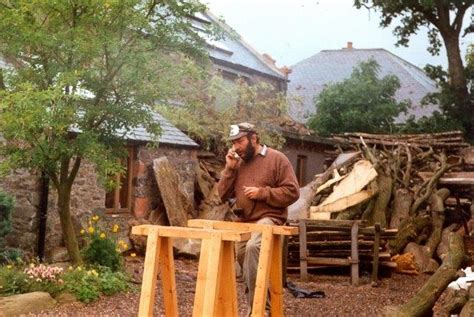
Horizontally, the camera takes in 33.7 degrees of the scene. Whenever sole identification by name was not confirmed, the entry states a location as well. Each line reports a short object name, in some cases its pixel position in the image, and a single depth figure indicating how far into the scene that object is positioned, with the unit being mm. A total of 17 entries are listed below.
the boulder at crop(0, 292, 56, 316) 9297
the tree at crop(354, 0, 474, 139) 24281
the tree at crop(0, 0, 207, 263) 10289
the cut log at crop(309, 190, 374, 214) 15180
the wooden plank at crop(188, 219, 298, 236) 6090
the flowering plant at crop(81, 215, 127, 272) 12016
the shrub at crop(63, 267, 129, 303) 10430
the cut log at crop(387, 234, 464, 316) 8188
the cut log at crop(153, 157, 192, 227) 16500
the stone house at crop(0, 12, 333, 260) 13422
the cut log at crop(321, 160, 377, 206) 15477
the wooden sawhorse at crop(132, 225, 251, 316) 5551
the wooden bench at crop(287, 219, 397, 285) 13406
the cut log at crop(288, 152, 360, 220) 15742
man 7176
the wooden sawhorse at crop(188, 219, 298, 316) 5918
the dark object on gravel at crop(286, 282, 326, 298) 11547
